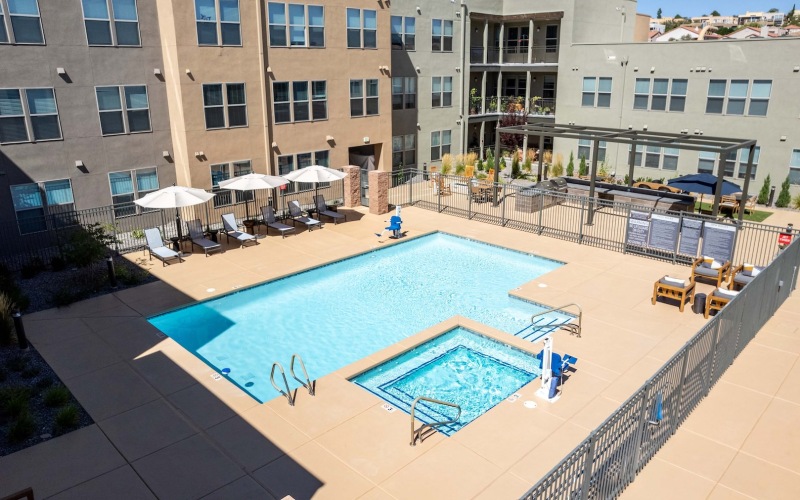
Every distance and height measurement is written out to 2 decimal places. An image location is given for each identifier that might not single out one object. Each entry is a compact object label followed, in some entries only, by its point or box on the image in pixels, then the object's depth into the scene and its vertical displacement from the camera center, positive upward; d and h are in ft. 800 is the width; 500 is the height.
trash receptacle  48.75 -17.30
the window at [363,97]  86.84 -0.67
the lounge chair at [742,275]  50.70 -15.93
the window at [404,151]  101.35 -10.05
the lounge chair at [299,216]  75.10 -15.70
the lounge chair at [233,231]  68.59 -15.97
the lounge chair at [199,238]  65.05 -16.02
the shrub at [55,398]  35.94 -18.14
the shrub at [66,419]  33.76 -18.23
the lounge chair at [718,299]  47.36 -16.51
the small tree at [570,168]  104.78 -13.55
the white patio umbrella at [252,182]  68.03 -10.18
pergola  65.36 -5.93
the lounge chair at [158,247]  61.87 -16.12
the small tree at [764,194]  87.61 -15.30
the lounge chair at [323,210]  78.59 -15.54
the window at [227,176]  74.02 -10.29
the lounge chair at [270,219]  73.32 -15.52
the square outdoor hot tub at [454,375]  38.01 -19.55
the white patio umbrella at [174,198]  60.18 -10.57
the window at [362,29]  83.87 +9.07
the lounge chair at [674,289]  49.42 -16.57
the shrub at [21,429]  32.42 -18.19
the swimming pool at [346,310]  45.37 -19.10
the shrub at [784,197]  85.92 -15.41
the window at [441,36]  102.68 +9.71
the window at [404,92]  98.12 +0.02
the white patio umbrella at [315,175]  73.15 -10.04
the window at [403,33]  96.27 +9.67
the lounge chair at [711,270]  53.21 -16.28
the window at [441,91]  105.09 +0.15
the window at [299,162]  80.64 -9.51
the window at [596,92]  103.04 -0.24
